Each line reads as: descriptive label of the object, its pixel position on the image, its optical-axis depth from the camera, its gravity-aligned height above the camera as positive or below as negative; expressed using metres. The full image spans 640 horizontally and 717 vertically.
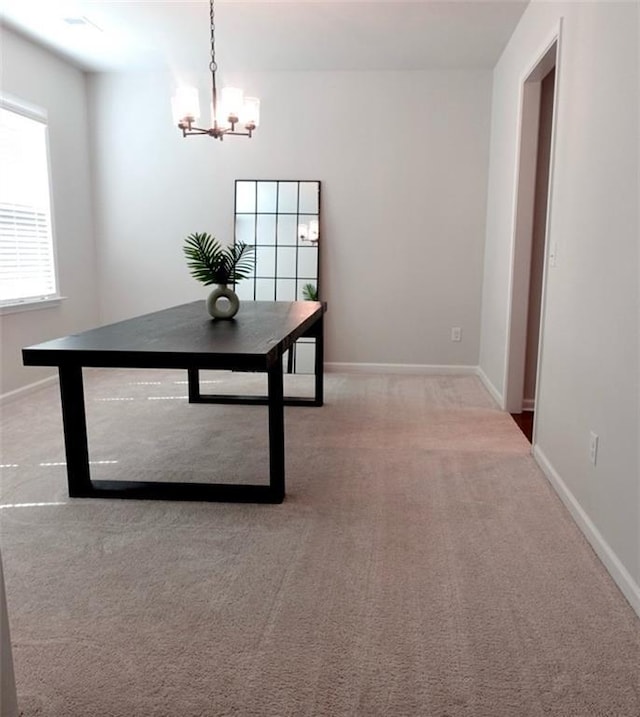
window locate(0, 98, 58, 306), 4.03 +0.38
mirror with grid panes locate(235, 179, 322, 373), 5.05 +0.23
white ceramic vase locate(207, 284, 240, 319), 3.11 -0.22
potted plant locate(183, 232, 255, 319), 2.87 -0.04
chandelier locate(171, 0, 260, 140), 3.17 +0.86
